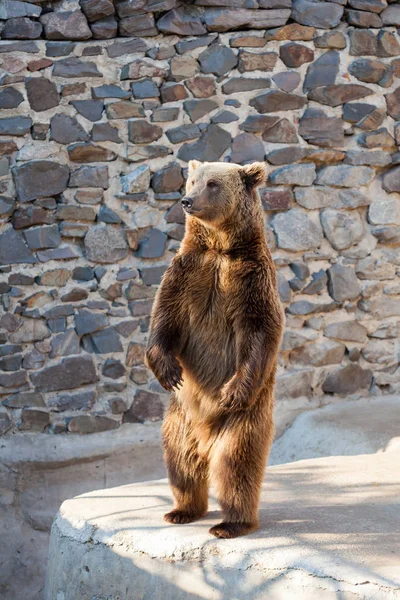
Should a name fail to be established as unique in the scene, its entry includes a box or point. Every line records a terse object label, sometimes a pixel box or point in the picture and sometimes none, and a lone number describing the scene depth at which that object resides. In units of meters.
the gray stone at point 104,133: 11.27
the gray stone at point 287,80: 12.02
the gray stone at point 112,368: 11.56
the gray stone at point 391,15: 12.45
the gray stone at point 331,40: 12.20
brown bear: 6.28
